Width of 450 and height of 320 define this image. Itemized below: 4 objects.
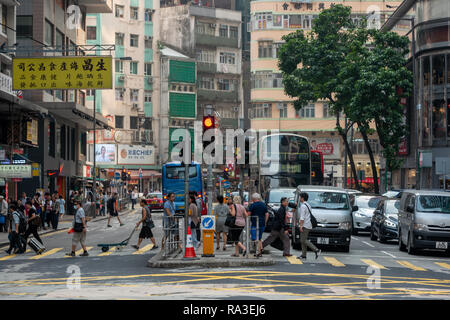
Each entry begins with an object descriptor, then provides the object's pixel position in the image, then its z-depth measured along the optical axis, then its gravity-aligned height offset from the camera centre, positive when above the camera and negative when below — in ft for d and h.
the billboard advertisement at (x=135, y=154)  283.18 +6.74
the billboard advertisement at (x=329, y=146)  279.28 +9.00
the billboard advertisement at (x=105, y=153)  265.34 +6.71
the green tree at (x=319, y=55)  180.04 +26.68
